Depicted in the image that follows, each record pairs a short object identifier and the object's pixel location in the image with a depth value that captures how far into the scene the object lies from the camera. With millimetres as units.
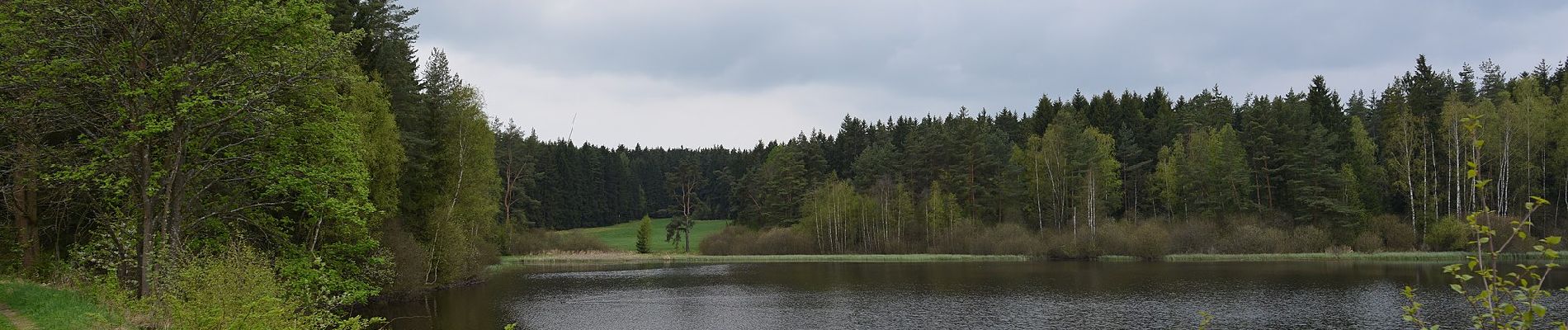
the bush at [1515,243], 50562
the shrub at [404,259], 31250
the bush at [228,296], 11547
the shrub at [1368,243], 58062
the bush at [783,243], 76688
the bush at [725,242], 78750
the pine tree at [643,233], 81812
